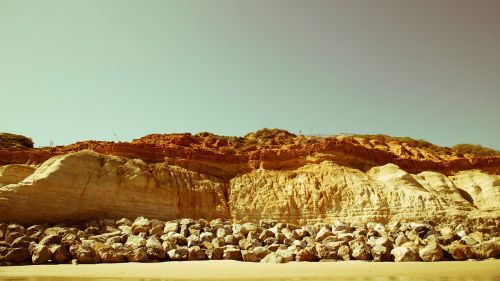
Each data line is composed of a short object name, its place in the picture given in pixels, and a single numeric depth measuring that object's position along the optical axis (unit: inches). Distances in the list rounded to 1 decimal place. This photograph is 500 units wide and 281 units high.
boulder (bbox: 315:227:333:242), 675.4
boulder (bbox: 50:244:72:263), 524.7
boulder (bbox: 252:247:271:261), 554.6
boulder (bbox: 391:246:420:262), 544.4
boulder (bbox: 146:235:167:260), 549.6
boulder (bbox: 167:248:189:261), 563.5
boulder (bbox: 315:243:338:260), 555.2
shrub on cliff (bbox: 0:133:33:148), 1782.7
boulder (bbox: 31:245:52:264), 514.3
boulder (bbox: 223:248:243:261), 564.7
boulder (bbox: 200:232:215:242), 641.6
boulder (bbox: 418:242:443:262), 548.1
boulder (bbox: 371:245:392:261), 548.1
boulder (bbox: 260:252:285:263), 528.7
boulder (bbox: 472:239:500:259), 580.5
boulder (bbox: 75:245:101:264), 514.3
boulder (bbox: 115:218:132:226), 761.6
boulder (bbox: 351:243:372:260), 553.9
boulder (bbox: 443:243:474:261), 570.6
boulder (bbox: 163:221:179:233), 706.3
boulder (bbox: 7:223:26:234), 633.6
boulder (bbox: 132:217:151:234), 693.0
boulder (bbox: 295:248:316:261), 541.6
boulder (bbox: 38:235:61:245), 557.7
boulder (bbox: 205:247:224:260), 568.1
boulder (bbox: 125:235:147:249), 573.0
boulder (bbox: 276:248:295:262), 539.5
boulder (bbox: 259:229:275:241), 663.1
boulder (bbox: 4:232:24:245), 585.6
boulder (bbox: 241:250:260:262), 549.3
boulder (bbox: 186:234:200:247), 615.2
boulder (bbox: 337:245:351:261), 559.8
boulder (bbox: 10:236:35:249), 547.8
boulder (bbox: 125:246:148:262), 531.2
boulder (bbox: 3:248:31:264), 512.1
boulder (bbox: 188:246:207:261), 566.9
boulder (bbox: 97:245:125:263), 523.4
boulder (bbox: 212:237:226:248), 604.6
